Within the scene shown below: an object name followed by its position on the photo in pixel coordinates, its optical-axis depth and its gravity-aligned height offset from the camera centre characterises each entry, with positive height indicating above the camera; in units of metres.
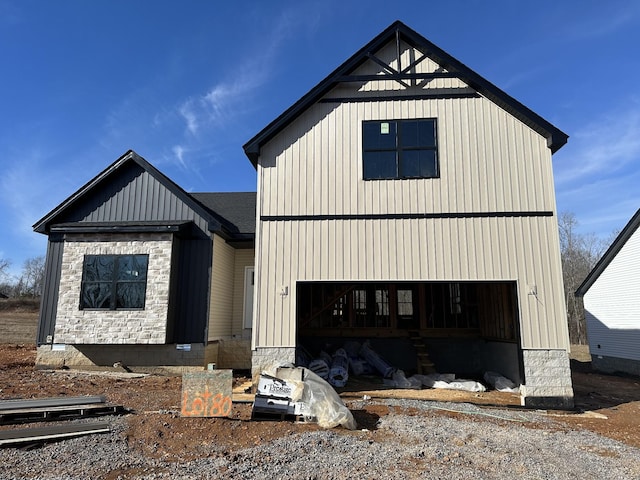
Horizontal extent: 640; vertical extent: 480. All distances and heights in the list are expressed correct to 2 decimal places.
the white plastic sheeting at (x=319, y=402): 6.92 -1.39
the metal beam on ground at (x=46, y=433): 5.66 -1.61
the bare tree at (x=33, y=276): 53.47 +6.01
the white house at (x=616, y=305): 16.14 +0.75
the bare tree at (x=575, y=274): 33.59 +4.35
